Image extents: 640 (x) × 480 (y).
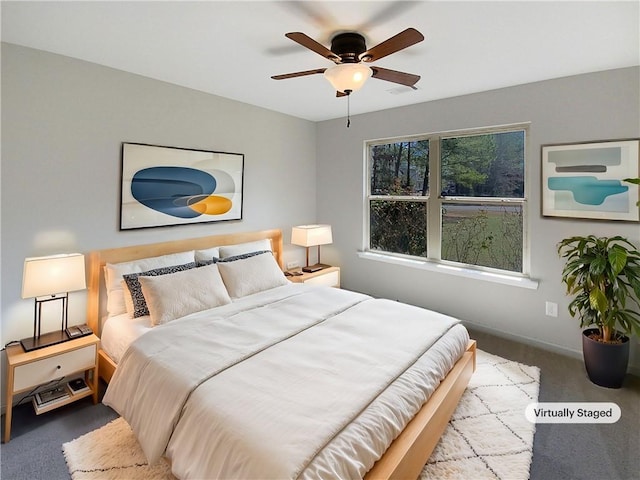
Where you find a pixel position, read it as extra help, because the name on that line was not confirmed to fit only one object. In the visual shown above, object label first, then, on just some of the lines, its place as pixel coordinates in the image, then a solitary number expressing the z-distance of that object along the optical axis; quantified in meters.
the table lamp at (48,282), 2.22
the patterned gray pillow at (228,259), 3.12
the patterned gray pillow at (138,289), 2.55
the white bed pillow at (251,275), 3.03
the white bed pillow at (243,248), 3.47
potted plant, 2.46
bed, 1.37
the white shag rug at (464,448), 1.83
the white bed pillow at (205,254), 3.26
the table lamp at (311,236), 4.09
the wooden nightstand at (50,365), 2.08
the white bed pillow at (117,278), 2.66
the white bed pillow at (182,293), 2.47
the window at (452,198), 3.39
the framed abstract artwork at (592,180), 2.67
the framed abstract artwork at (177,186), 2.93
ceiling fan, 1.78
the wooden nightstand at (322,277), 4.02
